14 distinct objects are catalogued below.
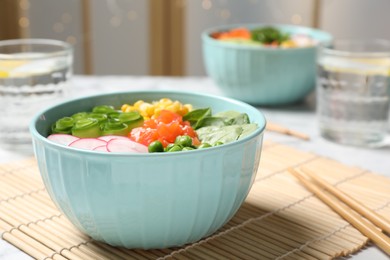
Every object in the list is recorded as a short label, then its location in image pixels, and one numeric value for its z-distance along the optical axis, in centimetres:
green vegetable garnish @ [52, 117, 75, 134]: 92
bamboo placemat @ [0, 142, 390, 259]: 88
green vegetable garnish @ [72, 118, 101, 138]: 90
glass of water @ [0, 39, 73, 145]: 109
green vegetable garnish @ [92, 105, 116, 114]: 95
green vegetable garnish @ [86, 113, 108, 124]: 92
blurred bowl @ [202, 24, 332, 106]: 119
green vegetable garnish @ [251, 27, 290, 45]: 123
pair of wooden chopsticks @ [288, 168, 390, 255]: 88
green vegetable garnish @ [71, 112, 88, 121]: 93
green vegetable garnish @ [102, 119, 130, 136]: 91
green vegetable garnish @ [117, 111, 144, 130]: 92
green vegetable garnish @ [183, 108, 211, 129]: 94
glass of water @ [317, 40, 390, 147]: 110
